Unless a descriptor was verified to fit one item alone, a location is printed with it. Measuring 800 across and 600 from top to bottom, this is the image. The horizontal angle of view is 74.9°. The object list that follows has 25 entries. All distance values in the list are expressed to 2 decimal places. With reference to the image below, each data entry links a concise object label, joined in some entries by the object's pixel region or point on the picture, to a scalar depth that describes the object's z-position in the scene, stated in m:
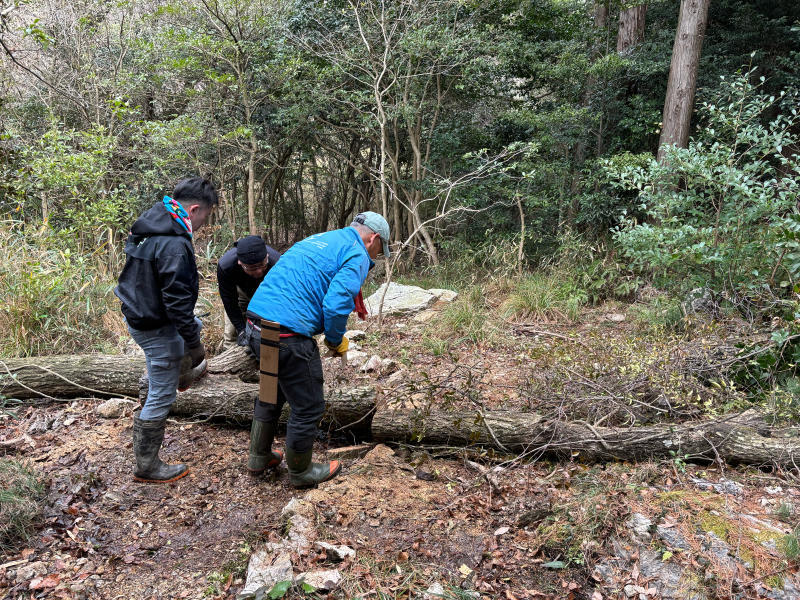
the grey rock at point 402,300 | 7.19
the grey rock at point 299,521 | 2.55
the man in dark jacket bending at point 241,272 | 3.48
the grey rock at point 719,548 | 2.31
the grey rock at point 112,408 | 4.12
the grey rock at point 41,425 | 3.93
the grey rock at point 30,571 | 2.42
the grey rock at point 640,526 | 2.48
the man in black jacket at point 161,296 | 2.92
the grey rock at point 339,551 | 2.48
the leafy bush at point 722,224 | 4.26
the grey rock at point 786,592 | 2.15
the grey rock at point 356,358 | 5.18
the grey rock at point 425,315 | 6.82
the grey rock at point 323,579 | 2.30
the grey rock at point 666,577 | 2.21
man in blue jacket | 2.94
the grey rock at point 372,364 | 4.95
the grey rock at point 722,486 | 2.84
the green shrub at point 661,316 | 5.00
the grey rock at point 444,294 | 7.59
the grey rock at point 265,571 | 2.29
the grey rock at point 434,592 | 2.25
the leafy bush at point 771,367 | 3.59
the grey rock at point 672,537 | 2.41
